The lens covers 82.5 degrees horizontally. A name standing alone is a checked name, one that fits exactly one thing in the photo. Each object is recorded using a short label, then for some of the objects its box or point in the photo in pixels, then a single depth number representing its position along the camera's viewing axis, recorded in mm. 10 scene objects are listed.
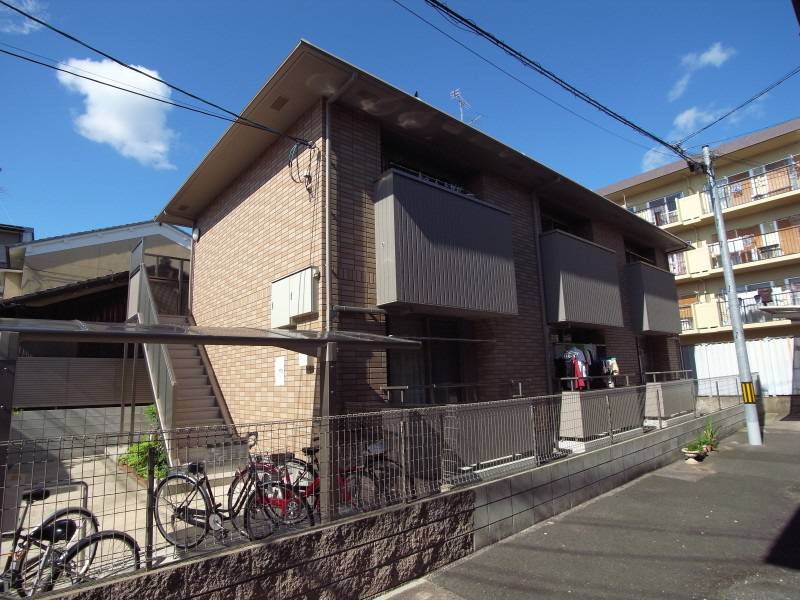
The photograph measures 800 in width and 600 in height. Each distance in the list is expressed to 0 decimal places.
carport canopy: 3502
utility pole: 10477
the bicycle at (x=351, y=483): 3916
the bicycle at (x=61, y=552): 2877
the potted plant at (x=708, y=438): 9664
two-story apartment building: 6492
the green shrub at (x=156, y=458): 3307
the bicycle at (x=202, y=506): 3496
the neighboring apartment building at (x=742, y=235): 20375
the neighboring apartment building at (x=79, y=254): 15898
